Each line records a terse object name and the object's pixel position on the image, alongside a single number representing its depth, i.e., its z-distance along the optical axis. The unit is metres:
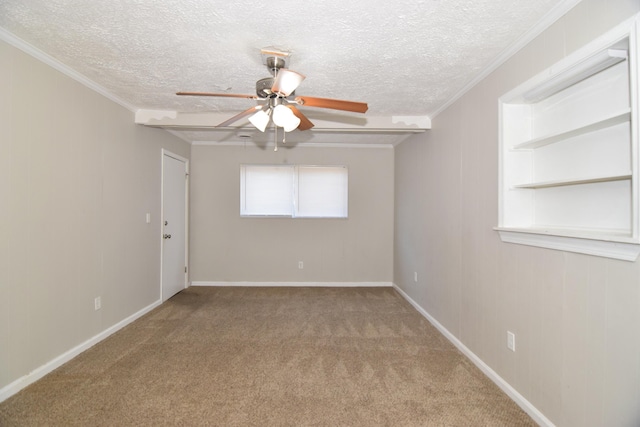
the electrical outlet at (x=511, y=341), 2.10
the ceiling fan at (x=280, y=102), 1.93
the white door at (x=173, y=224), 4.27
